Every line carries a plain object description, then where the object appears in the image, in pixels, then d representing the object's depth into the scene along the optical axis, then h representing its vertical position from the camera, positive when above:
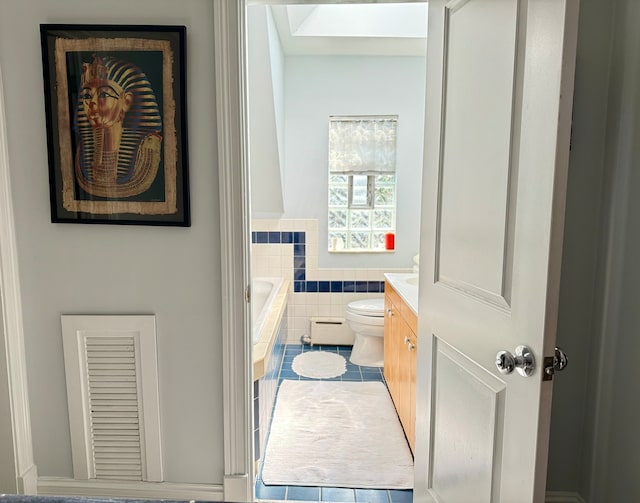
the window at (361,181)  3.98 +0.14
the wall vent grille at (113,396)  1.74 -0.81
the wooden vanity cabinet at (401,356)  2.23 -0.92
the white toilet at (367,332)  3.48 -1.08
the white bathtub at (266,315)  2.17 -0.80
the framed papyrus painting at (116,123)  1.59 +0.26
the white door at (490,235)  1.00 -0.11
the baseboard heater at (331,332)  4.02 -1.23
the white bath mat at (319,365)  3.37 -1.35
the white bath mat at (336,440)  2.10 -1.33
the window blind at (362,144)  3.97 +0.47
